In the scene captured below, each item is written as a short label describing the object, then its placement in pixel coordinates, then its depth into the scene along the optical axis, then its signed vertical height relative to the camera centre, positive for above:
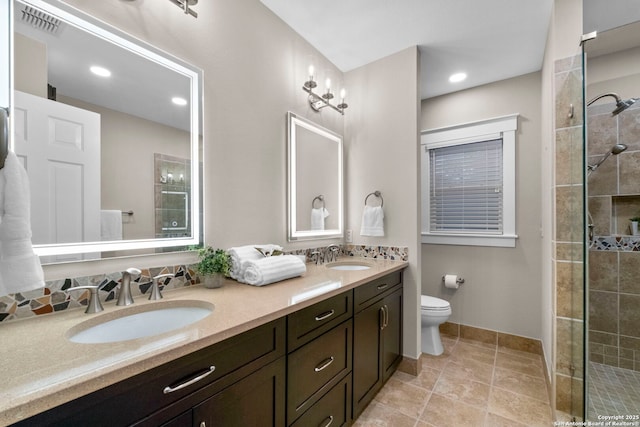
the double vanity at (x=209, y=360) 0.59 -0.41
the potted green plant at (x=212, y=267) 1.32 -0.25
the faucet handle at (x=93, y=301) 0.97 -0.30
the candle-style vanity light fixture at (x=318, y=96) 2.08 +0.92
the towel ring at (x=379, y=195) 2.36 +0.15
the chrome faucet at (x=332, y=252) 2.29 -0.33
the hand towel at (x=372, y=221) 2.28 -0.07
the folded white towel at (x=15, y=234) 0.73 -0.05
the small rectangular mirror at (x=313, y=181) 2.03 +0.26
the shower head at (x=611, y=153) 2.03 +0.43
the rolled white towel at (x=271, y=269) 1.39 -0.29
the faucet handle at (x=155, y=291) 1.15 -0.32
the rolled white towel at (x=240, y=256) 1.45 -0.23
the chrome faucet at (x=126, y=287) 1.06 -0.28
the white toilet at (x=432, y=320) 2.40 -0.93
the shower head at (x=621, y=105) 1.79 +0.69
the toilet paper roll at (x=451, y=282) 2.76 -0.68
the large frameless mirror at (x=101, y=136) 0.98 +0.32
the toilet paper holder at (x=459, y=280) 2.79 -0.68
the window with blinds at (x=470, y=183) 2.61 +0.29
